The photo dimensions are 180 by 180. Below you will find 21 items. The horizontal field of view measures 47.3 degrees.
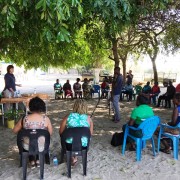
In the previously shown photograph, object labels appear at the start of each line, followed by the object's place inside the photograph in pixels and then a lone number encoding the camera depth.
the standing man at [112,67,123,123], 5.75
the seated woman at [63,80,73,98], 11.11
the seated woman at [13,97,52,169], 2.98
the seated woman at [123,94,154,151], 3.75
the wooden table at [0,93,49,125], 5.42
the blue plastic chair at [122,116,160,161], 3.54
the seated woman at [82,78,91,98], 11.21
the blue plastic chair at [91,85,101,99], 11.58
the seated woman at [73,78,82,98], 11.18
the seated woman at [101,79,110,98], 11.14
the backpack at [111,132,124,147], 4.24
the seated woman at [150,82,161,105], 9.46
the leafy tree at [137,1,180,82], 9.00
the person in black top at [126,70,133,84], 11.35
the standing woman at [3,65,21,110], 6.01
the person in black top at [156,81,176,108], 8.55
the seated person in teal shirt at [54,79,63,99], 11.21
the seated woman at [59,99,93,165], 3.12
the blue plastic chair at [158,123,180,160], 3.72
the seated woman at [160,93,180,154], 3.79
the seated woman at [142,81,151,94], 9.85
